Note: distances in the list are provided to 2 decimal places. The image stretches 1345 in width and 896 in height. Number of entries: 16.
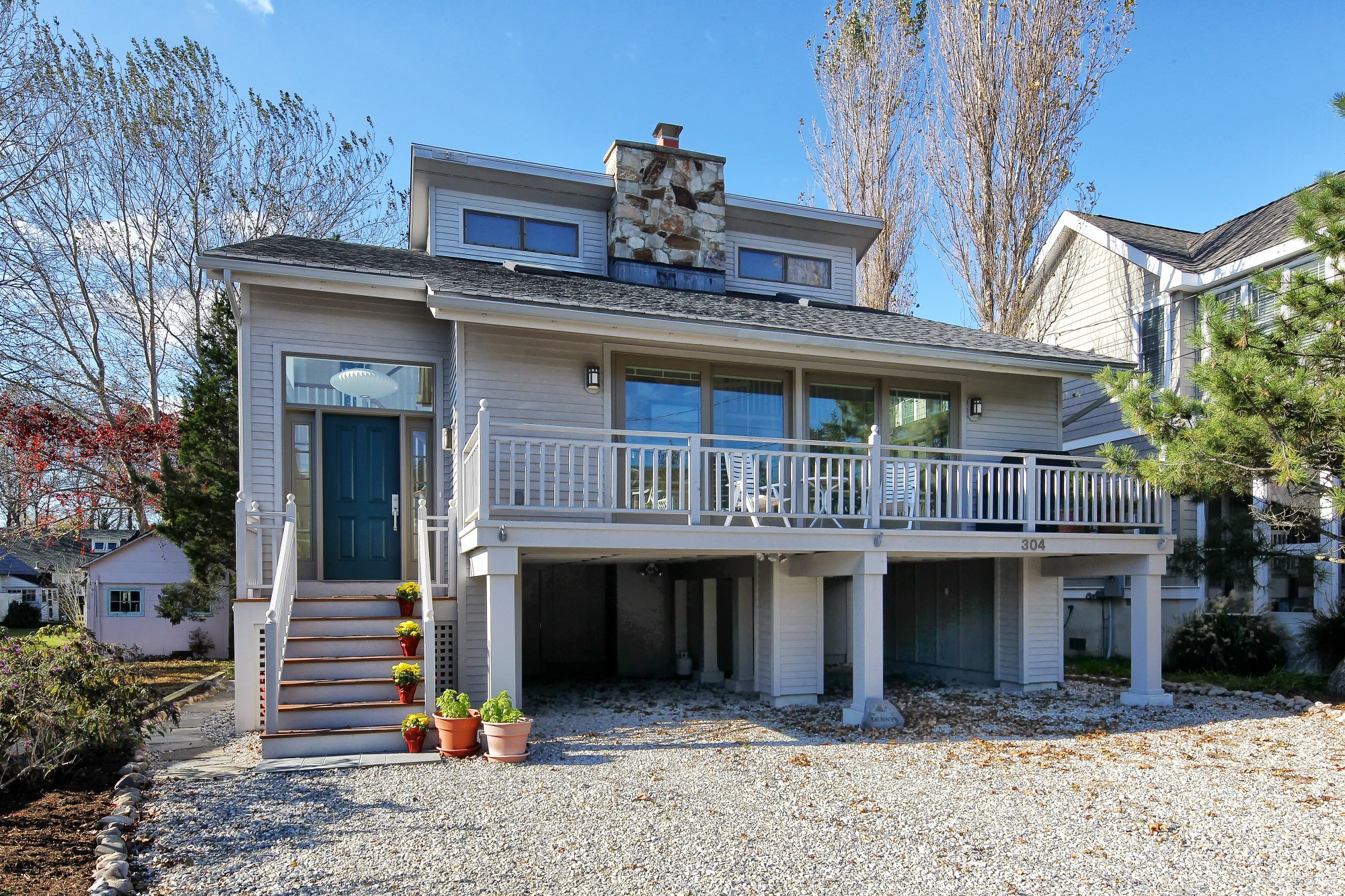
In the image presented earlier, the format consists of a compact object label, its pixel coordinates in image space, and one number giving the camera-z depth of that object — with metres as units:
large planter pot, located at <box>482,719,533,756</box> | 6.88
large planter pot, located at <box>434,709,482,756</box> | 7.06
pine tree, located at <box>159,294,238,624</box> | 13.59
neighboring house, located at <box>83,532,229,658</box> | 18.38
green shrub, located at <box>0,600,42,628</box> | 27.58
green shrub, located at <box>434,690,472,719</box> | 7.14
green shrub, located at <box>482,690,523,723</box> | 6.94
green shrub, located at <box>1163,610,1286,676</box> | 12.30
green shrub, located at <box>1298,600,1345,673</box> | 11.37
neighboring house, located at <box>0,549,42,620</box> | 31.06
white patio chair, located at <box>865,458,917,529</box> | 9.14
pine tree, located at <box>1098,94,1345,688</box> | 7.67
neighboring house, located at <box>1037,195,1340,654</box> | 13.37
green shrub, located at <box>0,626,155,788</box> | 5.81
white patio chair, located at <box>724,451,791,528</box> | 8.45
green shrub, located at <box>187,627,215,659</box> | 17.44
